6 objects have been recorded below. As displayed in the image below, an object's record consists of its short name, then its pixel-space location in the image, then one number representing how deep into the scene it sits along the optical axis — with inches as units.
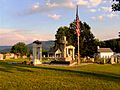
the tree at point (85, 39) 1808.9
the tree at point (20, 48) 2780.9
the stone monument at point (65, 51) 1115.6
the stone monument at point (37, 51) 1026.8
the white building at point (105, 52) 2584.0
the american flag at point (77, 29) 978.4
